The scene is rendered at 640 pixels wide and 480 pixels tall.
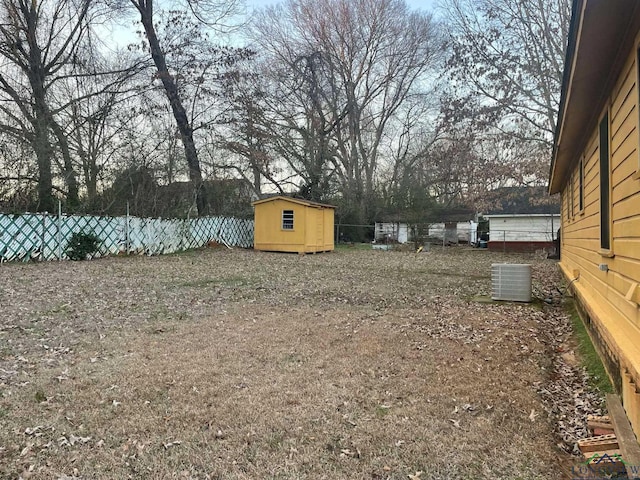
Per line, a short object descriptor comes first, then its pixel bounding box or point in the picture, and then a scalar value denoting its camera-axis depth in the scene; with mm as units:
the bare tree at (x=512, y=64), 14070
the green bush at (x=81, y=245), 12242
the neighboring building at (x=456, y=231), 26719
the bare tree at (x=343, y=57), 23266
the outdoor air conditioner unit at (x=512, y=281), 6836
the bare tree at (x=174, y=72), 16719
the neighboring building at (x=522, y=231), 20750
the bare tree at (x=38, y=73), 12523
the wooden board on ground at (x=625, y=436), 1834
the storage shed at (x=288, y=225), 17234
